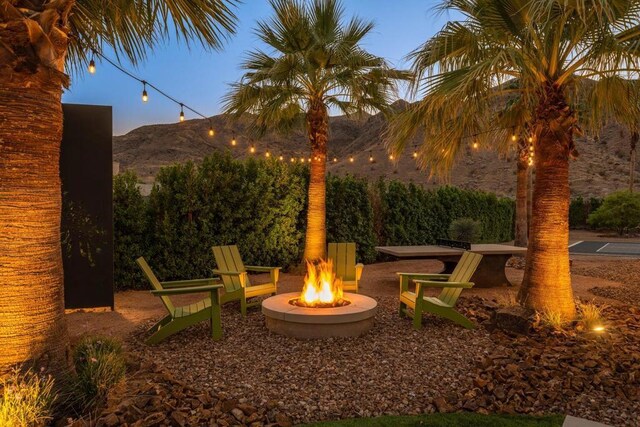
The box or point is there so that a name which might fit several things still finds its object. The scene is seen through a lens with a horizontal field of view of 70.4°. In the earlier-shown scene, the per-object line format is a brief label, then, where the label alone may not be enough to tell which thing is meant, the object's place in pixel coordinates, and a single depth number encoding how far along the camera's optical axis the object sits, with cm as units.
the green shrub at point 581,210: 3281
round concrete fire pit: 538
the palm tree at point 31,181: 306
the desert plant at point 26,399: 272
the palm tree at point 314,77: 920
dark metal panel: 673
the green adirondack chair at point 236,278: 657
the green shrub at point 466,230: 1134
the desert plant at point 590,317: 551
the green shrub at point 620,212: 2775
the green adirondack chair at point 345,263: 776
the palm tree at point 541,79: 536
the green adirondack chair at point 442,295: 580
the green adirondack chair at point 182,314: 512
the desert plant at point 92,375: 325
